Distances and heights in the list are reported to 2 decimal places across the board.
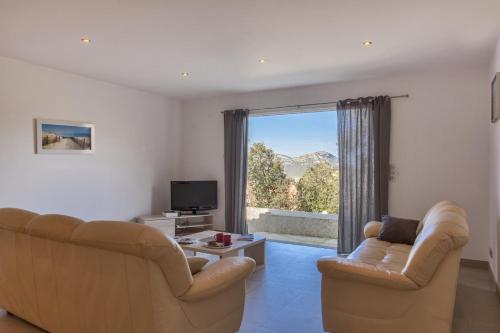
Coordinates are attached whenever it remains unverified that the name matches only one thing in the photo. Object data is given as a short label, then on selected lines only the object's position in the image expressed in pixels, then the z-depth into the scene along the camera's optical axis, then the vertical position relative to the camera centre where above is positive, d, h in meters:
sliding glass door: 6.48 -0.29
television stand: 6.23 -1.11
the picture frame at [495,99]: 3.42 +0.66
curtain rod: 5.47 +0.96
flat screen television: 6.23 -0.57
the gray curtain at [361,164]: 4.86 -0.01
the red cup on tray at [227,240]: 3.85 -0.86
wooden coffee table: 3.67 -0.93
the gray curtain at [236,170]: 6.13 -0.11
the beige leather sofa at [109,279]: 1.93 -0.74
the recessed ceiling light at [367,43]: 3.56 +1.26
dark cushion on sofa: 3.87 -0.77
